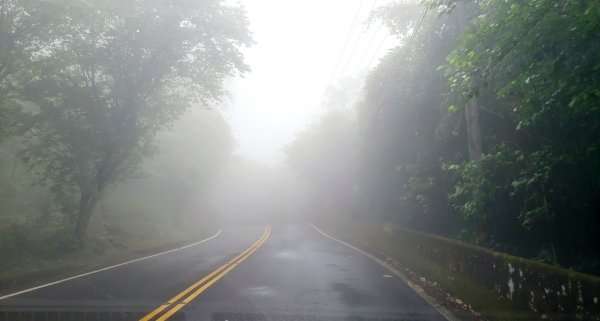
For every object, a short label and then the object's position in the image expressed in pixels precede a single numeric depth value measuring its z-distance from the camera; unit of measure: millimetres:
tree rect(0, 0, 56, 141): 15168
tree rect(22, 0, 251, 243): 18906
